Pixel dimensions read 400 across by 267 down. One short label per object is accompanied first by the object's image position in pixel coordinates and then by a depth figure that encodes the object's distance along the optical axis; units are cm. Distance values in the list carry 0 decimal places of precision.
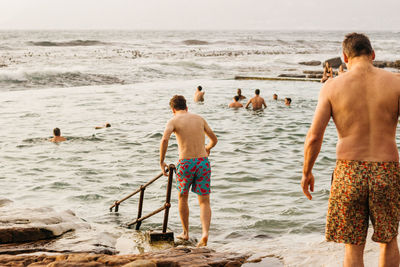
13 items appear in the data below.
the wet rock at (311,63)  4972
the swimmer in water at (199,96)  2205
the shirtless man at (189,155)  608
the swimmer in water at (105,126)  1620
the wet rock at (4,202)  782
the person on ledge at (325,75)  2558
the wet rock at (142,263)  400
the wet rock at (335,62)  4449
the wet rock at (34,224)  567
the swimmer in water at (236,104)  2016
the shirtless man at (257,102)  1958
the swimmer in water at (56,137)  1407
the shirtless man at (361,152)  333
